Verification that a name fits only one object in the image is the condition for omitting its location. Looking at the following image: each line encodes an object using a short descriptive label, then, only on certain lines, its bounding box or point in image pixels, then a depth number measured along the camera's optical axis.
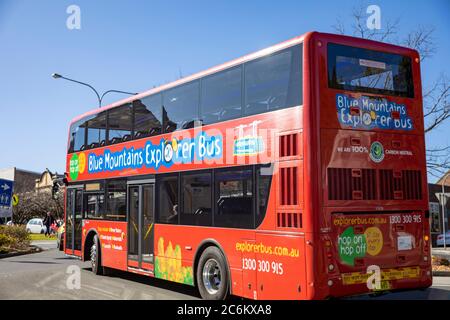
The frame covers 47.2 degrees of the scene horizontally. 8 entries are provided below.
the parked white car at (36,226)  48.17
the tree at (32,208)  59.34
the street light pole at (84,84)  27.07
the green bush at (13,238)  22.03
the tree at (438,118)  15.78
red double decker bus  7.35
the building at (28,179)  69.69
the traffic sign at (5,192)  24.33
